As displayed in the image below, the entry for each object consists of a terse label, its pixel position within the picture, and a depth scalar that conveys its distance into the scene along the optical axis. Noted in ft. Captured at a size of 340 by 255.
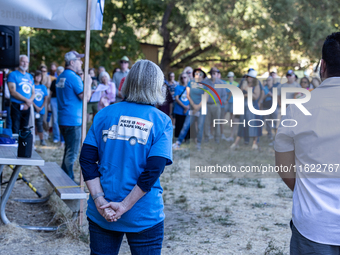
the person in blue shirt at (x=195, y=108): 32.16
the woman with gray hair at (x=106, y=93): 31.89
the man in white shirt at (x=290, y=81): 33.96
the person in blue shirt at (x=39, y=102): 30.53
